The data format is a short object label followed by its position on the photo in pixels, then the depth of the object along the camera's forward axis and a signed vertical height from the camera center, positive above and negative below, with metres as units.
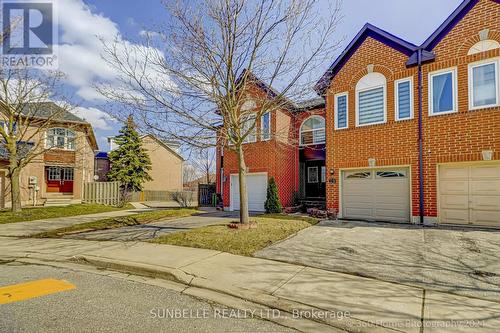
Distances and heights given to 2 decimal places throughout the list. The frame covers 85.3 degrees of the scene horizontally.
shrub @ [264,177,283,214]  14.04 -1.25
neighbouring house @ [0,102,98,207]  18.47 +0.54
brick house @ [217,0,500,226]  9.38 +2.06
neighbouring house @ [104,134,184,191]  32.41 +1.05
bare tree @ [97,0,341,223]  8.00 +2.93
